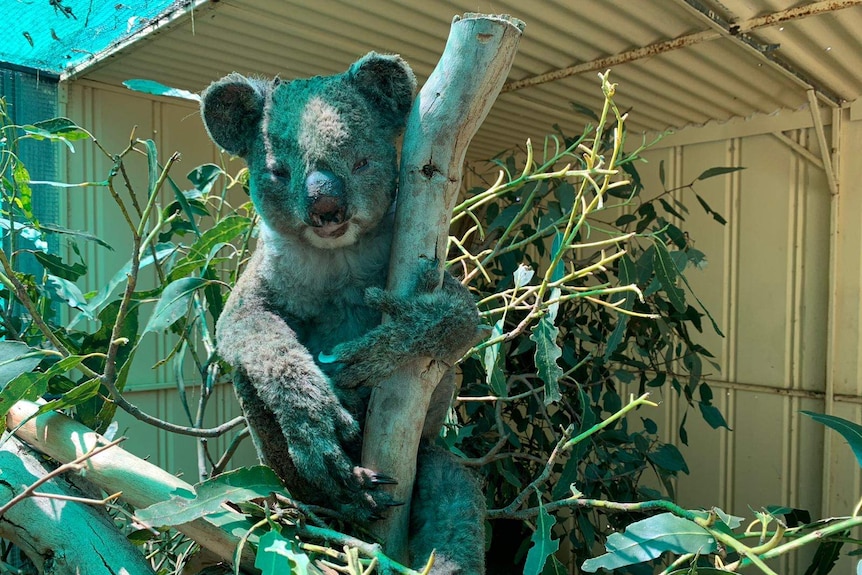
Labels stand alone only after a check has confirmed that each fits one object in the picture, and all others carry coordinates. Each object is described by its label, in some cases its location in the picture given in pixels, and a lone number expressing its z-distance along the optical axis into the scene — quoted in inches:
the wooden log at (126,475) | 42.9
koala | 45.9
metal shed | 98.4
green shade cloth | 93.4
